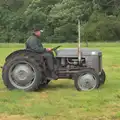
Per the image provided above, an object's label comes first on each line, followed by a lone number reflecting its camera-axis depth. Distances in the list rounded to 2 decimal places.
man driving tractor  11.67
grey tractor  11.51
